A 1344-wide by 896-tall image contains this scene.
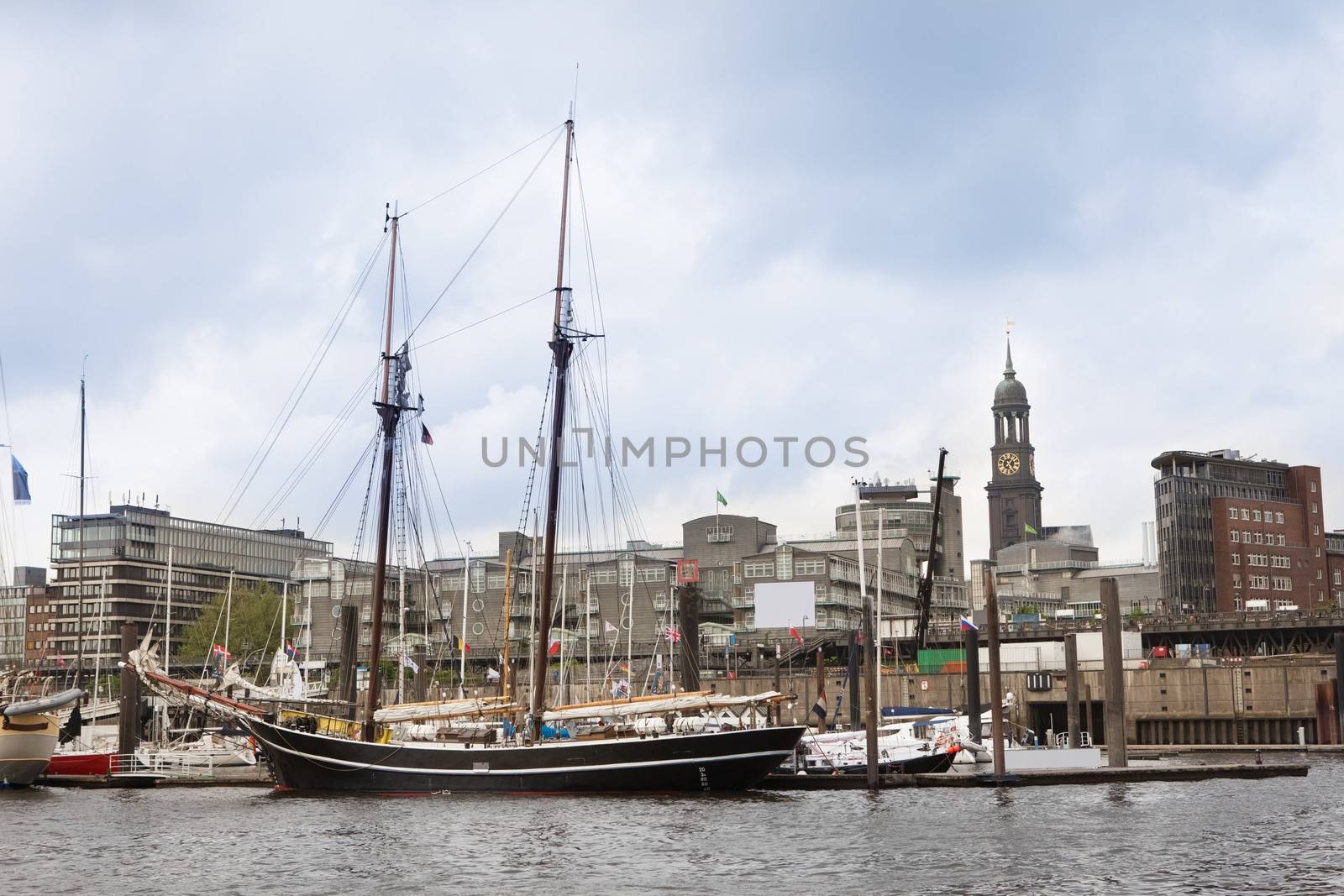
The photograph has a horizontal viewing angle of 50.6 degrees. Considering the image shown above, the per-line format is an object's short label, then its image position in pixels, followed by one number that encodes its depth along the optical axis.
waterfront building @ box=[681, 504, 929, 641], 168.88
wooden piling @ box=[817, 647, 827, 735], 72.94
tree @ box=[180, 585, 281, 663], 171.75
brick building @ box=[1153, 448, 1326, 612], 189.38
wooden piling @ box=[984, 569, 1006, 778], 61.56
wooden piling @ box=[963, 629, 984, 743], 73.75
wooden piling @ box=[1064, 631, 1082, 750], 71.88
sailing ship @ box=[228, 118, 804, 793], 62.88
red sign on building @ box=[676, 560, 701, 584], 162.38
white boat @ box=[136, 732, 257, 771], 79.50
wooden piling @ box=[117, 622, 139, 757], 76.94
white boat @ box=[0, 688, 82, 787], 72.31
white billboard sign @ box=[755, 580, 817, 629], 163.38
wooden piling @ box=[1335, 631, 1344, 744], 90.94
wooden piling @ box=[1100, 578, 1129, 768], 65.56
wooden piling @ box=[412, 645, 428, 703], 94.62
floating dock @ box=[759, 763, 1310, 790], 62.47
